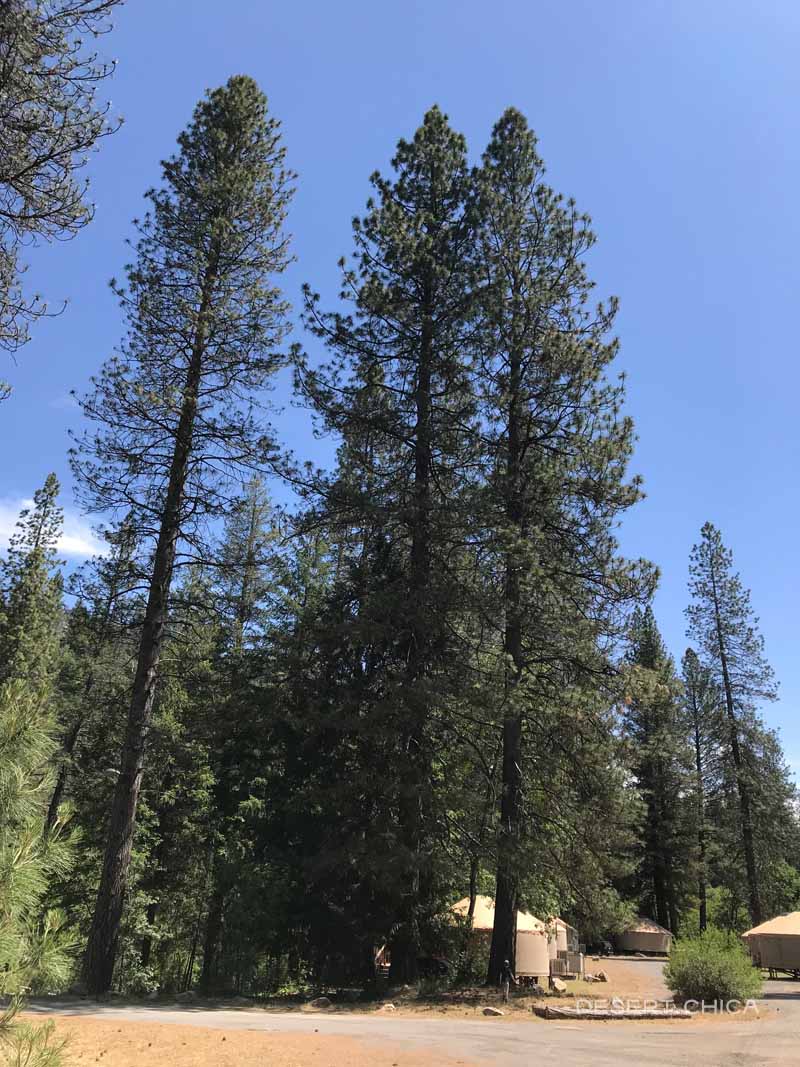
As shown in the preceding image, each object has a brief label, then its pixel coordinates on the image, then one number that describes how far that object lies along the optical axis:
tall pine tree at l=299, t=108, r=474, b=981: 14.69
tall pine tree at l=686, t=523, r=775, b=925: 28.81
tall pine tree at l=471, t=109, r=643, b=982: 14.63
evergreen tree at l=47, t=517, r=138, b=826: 12.45
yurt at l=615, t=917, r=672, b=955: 38.94
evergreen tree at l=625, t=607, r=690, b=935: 40.19
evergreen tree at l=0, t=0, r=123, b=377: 6.51
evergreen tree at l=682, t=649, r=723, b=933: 30.94
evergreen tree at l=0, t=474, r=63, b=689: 26.14
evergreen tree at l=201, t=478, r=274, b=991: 15.32
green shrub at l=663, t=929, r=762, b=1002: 14.19
